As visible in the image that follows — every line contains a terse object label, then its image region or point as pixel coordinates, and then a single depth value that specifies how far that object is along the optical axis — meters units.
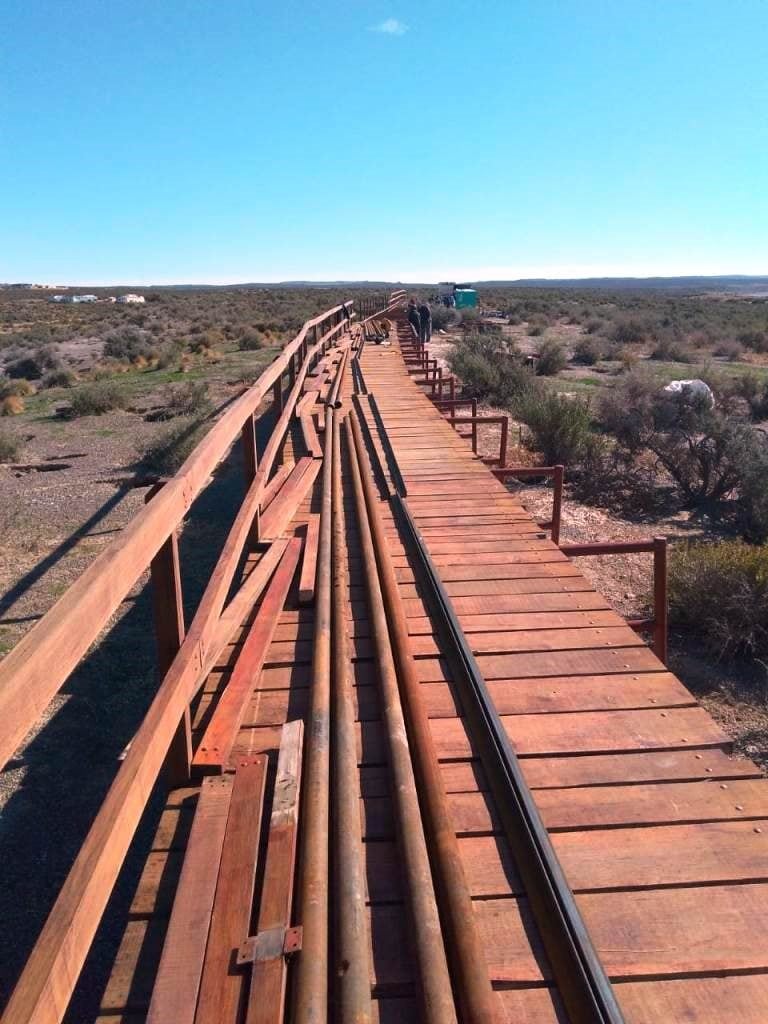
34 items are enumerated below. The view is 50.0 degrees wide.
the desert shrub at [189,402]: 15.21
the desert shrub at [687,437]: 11.05
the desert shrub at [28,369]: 25.42
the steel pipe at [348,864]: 1.78
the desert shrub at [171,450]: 11.71
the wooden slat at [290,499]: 5.20
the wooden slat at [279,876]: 1.76
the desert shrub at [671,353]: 28.94
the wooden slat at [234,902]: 1.79
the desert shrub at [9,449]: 12.45
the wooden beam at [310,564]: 4.13
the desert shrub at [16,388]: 20.02
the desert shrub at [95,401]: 16.38
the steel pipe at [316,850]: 1.74
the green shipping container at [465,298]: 51.97
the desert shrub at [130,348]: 27.61
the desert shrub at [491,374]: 16.77
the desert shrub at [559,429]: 11.94
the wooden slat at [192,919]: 1.79
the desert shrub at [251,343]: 29.84
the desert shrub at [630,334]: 35.03
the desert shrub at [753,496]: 9.90
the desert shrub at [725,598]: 6.42
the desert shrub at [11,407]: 17.44
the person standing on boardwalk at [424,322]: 23.41
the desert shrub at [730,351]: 30.31
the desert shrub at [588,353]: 27.58
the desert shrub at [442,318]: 37.19
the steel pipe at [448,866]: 1.78
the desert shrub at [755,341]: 32.81
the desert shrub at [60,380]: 22.41
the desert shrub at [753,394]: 17.20
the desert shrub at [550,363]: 23.80
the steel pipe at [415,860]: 1.77
